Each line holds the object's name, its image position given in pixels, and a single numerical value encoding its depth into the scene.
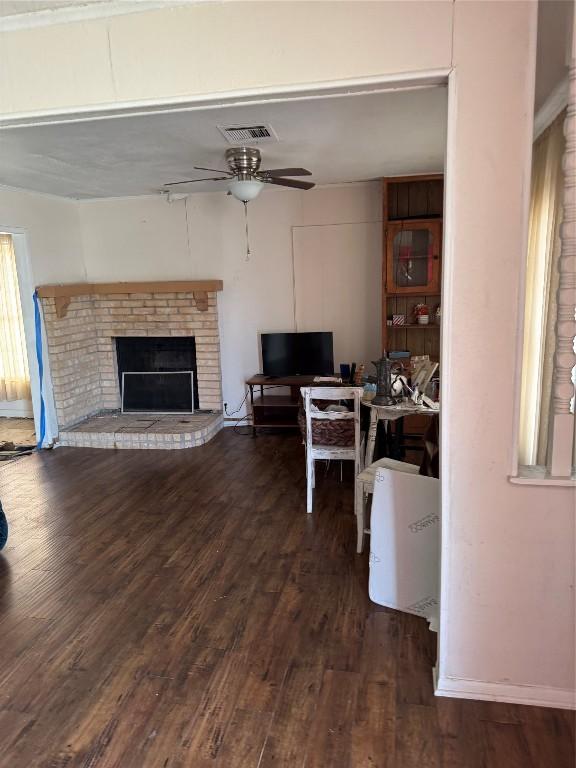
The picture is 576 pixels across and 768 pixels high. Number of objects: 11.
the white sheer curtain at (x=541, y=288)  2.64
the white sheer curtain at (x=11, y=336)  5.99
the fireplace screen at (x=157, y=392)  5.86
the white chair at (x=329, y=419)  3.36
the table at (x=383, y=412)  3.28
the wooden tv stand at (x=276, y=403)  5.28
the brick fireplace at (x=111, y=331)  5.35
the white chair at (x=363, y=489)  2.98
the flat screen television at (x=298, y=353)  5.39
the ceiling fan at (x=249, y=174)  3.59
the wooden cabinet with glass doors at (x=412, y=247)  4.81
